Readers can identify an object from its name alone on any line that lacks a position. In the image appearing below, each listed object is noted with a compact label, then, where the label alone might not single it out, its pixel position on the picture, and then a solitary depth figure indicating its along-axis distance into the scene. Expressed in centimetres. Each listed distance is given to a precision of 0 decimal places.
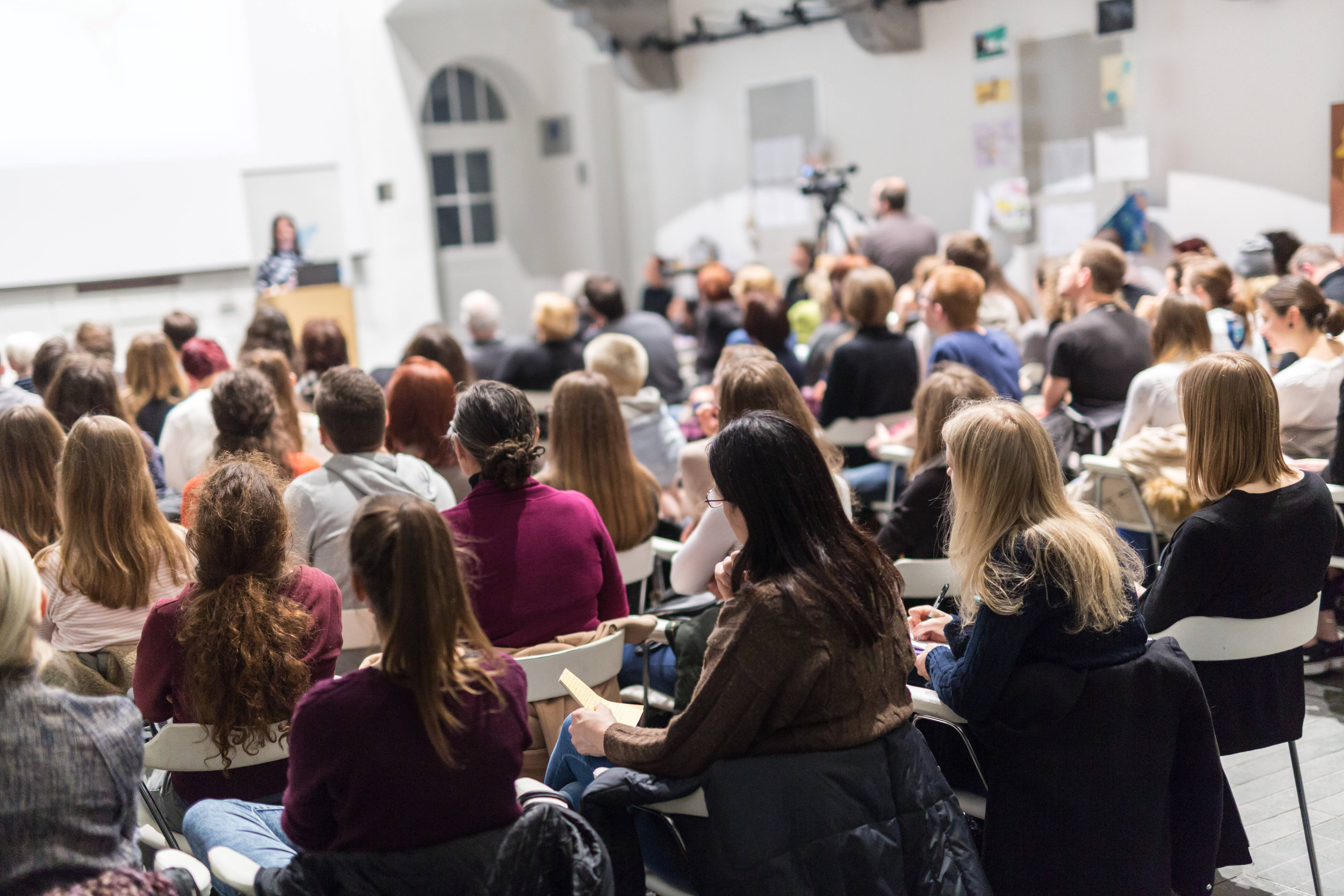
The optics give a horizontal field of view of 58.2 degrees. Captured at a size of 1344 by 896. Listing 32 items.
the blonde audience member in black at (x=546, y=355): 579
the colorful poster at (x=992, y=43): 848
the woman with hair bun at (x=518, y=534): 264
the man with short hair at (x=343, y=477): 314
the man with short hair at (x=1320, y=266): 514
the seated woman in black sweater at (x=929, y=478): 316
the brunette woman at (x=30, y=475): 311
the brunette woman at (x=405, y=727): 178
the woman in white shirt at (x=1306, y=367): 396
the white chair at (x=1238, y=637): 253
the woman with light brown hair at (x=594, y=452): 344
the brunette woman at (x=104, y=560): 269
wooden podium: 923
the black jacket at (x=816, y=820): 196
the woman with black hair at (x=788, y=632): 194
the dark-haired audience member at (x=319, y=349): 507
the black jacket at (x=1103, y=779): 215
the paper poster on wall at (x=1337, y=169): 658
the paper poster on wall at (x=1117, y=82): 765
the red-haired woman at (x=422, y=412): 384
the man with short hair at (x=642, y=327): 641
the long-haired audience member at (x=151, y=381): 484
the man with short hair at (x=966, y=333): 473
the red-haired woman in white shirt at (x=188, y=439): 426
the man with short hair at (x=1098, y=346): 476
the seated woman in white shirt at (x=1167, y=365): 411
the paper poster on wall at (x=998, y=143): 853
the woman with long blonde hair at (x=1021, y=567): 212
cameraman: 784
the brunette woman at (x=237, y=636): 222
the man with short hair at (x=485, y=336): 608
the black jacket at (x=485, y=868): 179
